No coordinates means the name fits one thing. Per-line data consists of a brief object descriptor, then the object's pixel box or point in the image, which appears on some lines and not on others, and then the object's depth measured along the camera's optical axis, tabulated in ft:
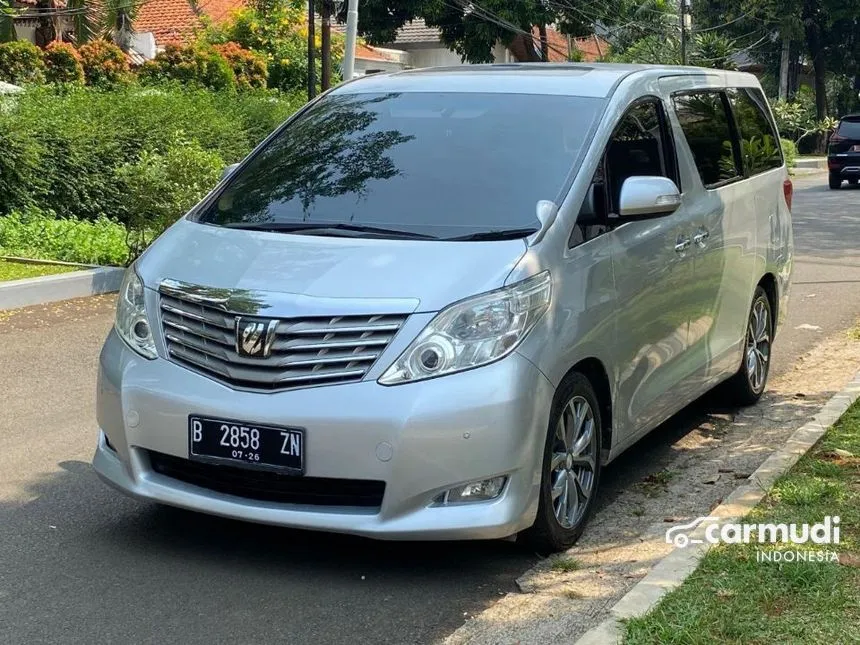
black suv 95.45
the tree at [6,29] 91.71
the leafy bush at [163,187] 38.06
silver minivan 14.06
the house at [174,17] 135.70
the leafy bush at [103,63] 88.33
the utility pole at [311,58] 73.42
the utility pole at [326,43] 69.92
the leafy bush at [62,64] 85.92
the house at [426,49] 150.41
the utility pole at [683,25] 124.36
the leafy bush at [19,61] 83.35
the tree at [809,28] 176.96
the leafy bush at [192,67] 94.63
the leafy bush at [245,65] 104.53
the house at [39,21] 98.84
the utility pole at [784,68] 180.14
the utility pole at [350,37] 58.75
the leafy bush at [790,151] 102.59
